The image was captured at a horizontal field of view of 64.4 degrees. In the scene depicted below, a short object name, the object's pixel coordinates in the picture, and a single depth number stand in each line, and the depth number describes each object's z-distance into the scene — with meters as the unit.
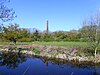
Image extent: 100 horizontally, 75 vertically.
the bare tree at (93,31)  8.93
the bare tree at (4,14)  4.26
